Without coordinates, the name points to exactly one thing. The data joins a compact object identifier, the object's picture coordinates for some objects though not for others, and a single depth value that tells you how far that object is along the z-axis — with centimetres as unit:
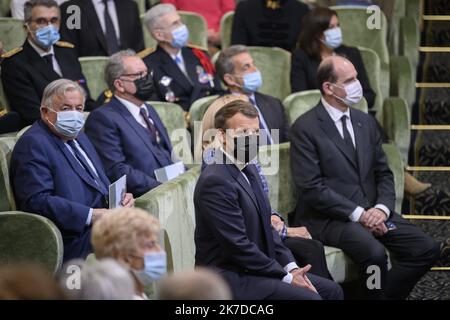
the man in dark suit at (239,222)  687
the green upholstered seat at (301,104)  991
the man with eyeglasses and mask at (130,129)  873
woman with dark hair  1084
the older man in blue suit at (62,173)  760
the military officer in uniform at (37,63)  948
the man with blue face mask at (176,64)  1070
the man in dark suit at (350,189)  870
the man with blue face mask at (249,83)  992
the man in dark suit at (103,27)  1125
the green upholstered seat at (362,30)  1189
